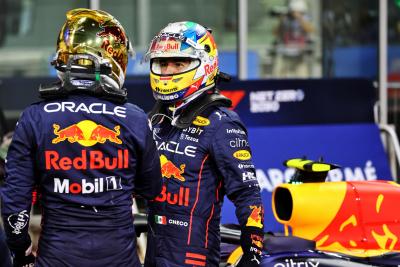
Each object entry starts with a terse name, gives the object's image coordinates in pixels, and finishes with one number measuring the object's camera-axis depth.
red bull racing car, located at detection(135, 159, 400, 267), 9.18
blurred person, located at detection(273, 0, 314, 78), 18.87
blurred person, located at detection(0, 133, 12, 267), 10.05
